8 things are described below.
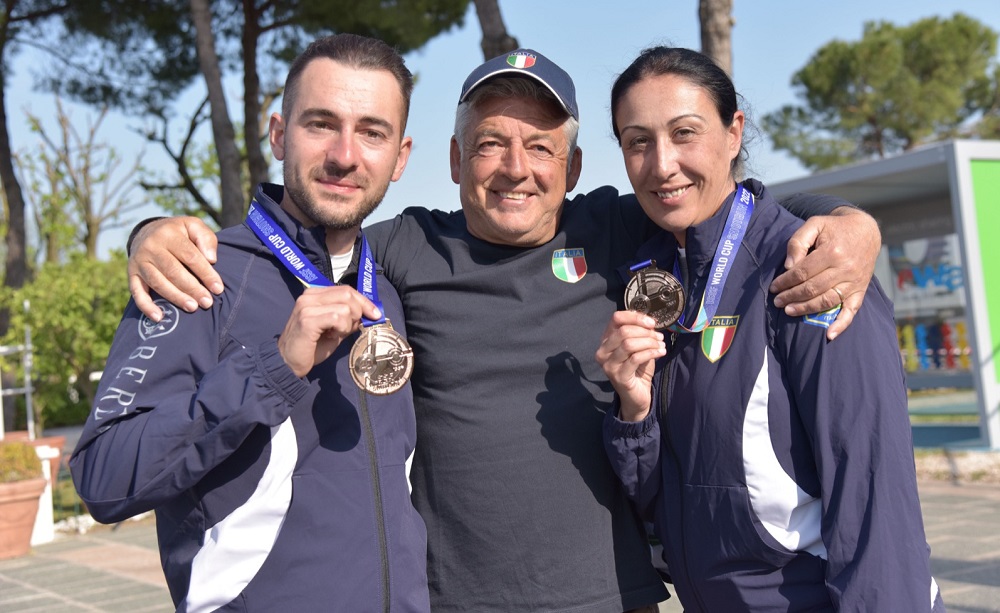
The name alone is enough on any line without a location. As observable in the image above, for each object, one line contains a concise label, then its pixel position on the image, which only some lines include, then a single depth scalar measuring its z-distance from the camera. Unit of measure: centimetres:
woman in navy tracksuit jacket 223
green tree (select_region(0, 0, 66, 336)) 1881
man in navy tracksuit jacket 210
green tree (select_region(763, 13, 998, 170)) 3916
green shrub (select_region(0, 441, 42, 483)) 931
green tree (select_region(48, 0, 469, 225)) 1501
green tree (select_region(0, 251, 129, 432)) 1428
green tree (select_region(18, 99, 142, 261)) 3089
